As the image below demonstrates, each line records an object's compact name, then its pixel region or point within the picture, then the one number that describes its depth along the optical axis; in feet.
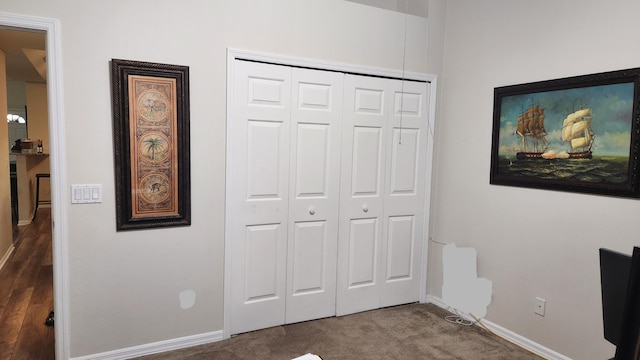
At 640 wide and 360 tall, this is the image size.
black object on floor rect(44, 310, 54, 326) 9.52
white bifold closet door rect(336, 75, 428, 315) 10.19
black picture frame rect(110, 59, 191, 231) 7.64
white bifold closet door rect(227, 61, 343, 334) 8.94
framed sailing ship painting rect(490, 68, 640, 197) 7.15
